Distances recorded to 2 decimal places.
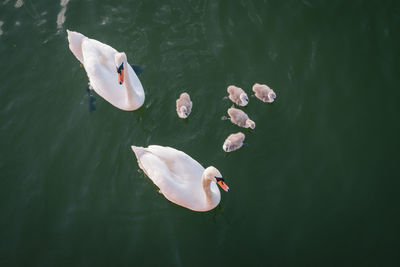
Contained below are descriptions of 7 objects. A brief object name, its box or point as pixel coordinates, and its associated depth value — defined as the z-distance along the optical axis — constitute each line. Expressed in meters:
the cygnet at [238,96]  7.86
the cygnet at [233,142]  7.39
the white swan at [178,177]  6.72
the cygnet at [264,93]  7.88
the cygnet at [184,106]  7.83
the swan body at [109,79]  7.95
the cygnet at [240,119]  7.68
